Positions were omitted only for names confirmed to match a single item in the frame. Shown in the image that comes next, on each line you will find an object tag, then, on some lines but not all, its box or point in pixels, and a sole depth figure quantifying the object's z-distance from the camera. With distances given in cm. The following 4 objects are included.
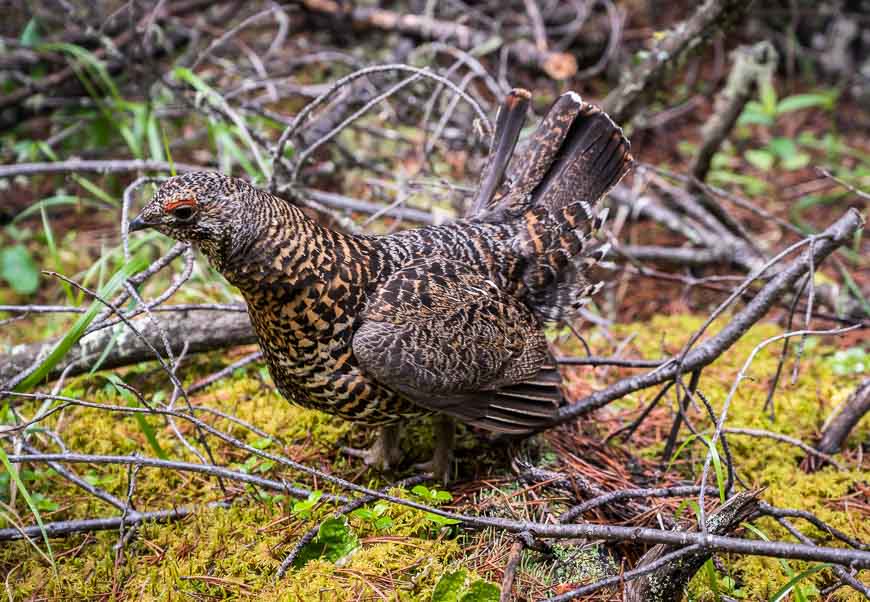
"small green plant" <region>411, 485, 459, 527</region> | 332
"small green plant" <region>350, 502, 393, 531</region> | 338
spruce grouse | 332
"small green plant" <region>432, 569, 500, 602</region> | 299
